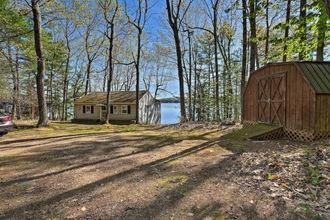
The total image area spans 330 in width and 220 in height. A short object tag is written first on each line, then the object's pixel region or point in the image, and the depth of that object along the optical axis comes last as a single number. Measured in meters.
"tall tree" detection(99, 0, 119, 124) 15.72
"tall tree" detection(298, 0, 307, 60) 7.93
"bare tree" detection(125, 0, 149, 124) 17.64
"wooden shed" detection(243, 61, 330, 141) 6.27
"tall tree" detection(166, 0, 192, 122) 13.69
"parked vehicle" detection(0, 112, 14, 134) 7.77
